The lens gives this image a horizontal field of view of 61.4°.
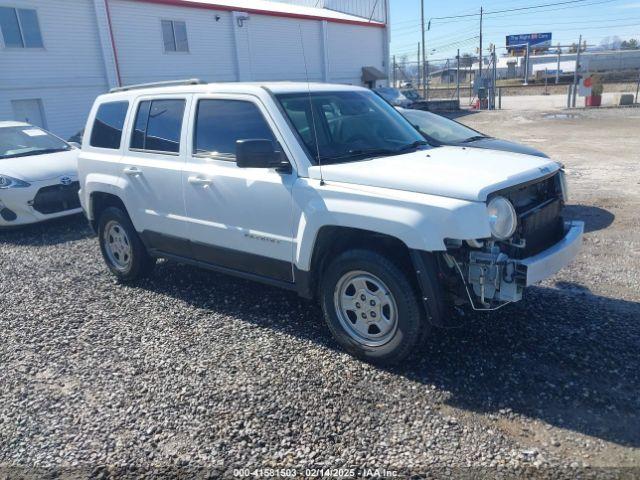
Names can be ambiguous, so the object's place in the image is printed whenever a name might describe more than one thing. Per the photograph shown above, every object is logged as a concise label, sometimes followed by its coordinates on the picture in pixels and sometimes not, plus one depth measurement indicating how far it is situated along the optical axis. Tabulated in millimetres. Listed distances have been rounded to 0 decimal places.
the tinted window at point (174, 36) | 20609
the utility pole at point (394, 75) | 34844
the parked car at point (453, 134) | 7141
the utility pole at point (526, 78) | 43356
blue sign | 67250
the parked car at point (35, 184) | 8195
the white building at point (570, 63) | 48438
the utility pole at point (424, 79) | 34144
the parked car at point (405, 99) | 24000
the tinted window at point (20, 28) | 15977
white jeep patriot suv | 3467
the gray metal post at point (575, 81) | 27038
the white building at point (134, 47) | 16500
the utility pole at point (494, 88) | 28916
